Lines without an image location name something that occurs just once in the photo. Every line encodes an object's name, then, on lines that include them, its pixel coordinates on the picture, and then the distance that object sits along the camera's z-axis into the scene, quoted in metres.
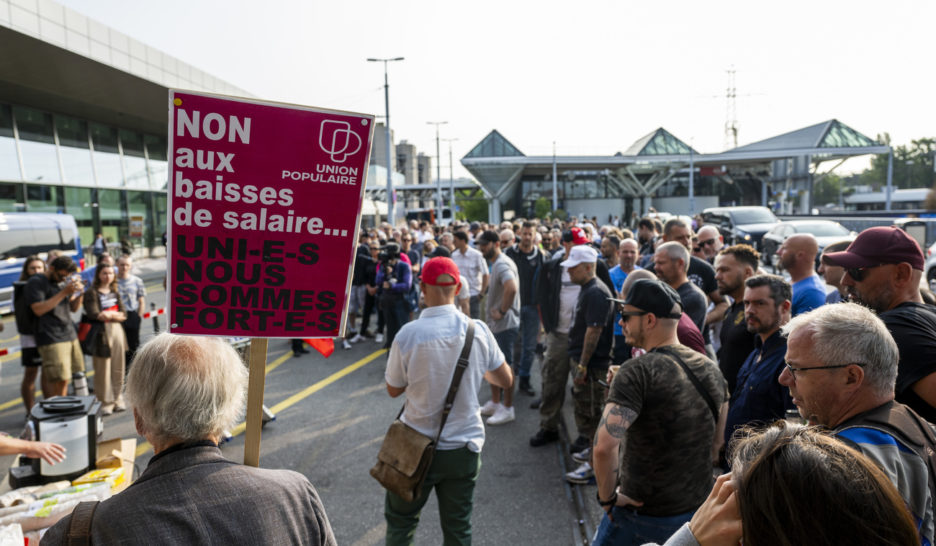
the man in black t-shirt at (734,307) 3.55
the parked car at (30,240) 14.46
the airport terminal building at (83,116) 17.45
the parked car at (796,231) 17.09
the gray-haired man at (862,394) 1.54
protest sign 1.91
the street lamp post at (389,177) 24.47
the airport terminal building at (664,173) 42.94
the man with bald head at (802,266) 3.87
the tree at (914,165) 80.06
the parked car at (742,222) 19.61
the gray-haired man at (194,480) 1.44
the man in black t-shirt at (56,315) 5.78
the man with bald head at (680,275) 4.31
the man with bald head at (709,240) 6.86
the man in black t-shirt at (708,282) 5.33
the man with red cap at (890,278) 2.34
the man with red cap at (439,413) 3.08
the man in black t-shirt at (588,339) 4.71
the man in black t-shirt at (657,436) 2.40
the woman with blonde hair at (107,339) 6.31
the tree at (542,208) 47.91
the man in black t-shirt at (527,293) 6.94
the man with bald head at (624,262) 5.67
